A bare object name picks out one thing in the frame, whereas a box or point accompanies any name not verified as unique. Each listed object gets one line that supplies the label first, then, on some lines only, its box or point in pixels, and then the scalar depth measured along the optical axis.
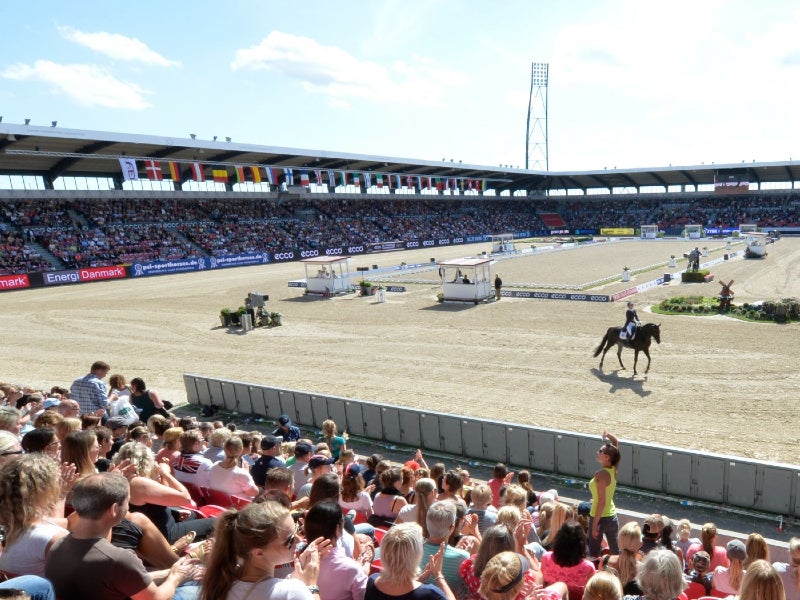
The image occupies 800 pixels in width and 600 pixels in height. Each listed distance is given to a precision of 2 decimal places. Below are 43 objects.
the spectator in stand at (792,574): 4.47
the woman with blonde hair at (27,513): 3.35
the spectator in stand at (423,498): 5.14
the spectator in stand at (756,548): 4.82
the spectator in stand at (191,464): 6.20
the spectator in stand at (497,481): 7.55
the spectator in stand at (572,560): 4.26
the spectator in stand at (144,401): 10.66
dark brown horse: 15.64
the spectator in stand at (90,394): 9.78
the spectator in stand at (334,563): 3.62
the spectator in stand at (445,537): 4.02
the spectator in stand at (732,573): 4.95
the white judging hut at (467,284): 28.45
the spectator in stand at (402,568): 3.21
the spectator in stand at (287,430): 9.50
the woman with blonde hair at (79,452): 4.77
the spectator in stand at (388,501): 6.00
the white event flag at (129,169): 45.06
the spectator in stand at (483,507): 5.38
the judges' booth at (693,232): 67.50
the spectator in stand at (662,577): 3.39
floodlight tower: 101.31
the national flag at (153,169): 47.59
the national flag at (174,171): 49.00
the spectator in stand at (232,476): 5.99
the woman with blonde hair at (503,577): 3.17
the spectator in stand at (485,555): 3.70
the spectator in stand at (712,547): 5.74
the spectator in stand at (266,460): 6.75
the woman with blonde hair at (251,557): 2.83
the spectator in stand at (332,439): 8.88
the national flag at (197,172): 51.18
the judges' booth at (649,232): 70.25
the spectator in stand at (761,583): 3.38
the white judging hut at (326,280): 32.38
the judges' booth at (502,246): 55.59
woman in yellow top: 6.44
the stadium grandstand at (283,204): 45.31
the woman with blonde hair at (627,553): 4.53
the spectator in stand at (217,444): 6.90
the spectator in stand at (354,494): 5.87
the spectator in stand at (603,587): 3.26
